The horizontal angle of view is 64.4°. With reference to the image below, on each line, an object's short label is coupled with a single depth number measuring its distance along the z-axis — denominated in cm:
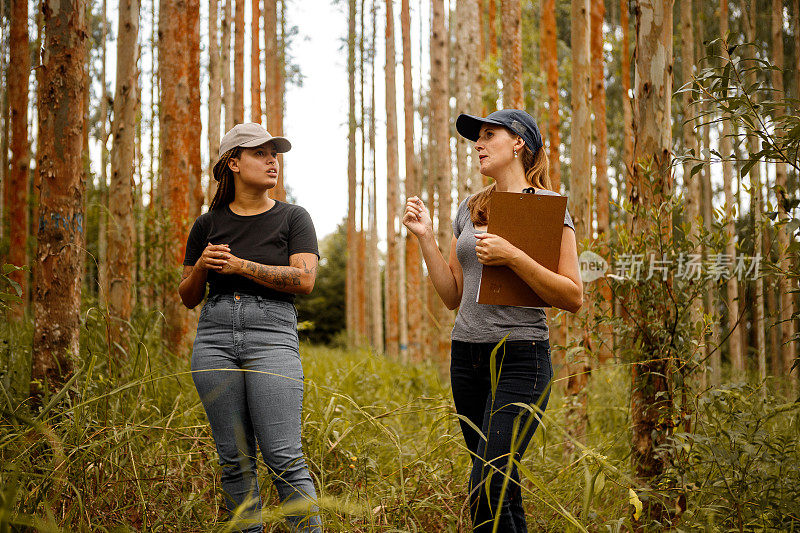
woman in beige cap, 251
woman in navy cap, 226
